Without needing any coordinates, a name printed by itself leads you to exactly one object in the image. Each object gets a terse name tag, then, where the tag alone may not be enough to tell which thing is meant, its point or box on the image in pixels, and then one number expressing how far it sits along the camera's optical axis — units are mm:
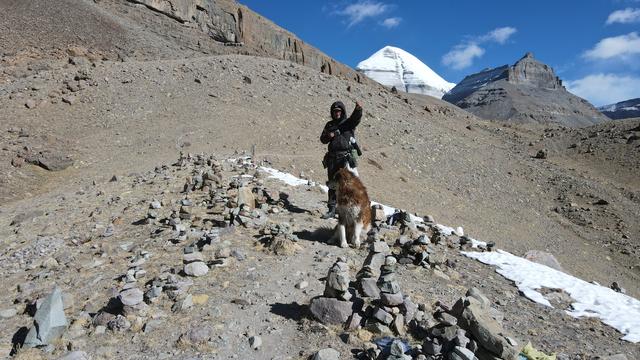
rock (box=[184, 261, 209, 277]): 4961
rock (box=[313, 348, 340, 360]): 3613
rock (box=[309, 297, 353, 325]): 4098
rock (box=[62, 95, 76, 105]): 18156
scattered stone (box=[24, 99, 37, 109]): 17203
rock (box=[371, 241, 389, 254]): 5626
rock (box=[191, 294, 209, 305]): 4477
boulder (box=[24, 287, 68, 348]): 3808
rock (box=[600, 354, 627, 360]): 4348
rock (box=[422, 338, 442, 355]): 3568
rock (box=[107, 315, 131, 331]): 4004
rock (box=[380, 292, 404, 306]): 4090
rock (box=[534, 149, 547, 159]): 26344
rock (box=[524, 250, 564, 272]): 9805
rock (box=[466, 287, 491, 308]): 4364
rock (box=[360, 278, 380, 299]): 4301
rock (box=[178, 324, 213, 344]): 3869
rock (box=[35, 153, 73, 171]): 13953
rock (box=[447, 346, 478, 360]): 3379
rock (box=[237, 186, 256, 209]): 7156
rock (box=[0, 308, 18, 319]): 4434
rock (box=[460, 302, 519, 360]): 3469
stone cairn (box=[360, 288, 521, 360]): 3475
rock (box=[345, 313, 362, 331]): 4020
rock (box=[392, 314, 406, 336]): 4008
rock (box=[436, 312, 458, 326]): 3773
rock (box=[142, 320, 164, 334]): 4004
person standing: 7250
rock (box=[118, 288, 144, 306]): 4215
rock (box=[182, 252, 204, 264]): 5180
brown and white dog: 6109
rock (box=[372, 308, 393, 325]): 4023
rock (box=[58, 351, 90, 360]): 3600
